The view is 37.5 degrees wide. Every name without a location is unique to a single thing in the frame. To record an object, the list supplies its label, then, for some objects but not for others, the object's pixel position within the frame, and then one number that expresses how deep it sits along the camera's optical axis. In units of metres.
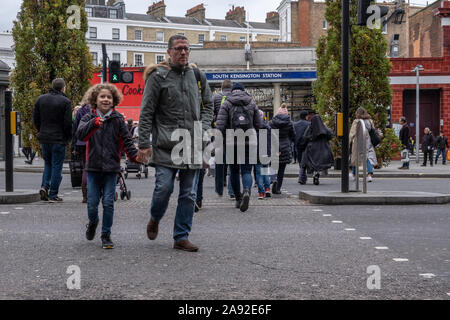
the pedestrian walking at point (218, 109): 10.84
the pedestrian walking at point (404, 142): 22.64
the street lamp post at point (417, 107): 29.31
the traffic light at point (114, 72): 19.75
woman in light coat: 14.77
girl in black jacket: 6.50
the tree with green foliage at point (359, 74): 19.69
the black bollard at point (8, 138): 10.45
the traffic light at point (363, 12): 10.44
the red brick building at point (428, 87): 34.12
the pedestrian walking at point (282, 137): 12.62
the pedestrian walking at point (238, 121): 9.85
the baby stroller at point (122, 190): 10.69
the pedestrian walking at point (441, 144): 29.30
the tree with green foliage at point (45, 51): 21.08
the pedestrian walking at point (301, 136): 15.81
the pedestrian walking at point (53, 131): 10.39
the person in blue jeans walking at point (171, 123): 6.08
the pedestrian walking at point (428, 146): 26.84
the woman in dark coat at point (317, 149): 15.34
